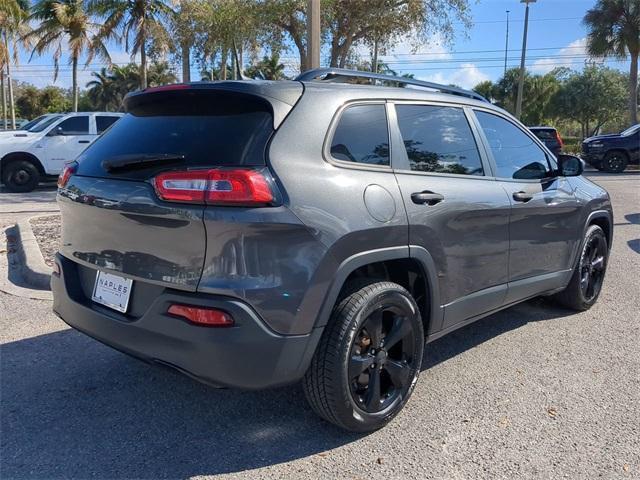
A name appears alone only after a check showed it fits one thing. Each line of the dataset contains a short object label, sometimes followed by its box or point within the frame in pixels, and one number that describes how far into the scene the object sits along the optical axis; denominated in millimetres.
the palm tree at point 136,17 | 20453
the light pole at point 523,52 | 25797
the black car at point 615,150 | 19531
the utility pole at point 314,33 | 8789
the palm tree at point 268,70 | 20025
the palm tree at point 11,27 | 24516
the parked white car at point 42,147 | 12825
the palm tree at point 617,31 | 25719
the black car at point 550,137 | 21109
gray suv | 2465
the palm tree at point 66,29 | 24344
